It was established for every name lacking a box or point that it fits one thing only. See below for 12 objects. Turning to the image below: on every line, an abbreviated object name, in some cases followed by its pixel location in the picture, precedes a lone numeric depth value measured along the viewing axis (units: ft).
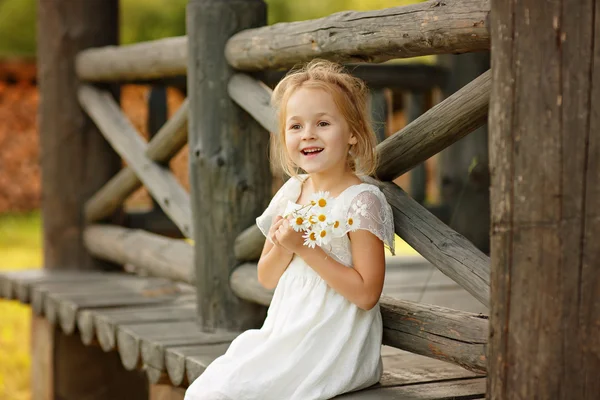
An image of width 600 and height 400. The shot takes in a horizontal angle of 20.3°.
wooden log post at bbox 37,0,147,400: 25.84
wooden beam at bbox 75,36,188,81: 21.48
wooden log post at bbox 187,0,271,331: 18.81
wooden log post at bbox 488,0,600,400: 10.39
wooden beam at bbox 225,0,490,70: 12.81
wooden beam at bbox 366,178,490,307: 13.27
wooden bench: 14.97
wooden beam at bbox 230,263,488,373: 13.33
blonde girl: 13.75
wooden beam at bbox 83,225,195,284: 22.13
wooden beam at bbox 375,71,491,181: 13.35
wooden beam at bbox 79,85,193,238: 22.18
